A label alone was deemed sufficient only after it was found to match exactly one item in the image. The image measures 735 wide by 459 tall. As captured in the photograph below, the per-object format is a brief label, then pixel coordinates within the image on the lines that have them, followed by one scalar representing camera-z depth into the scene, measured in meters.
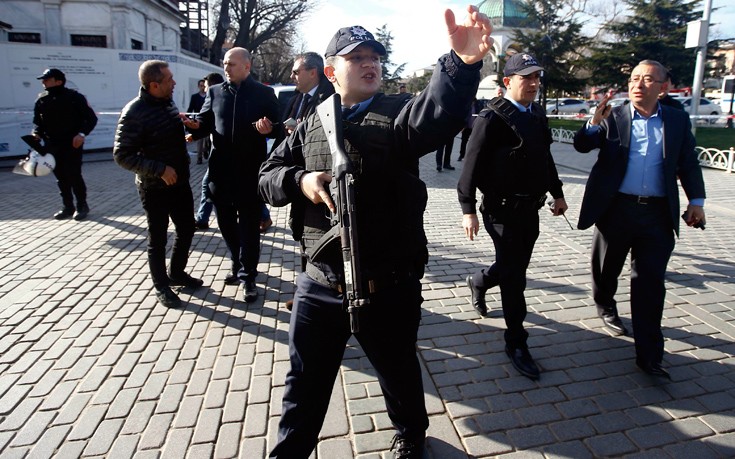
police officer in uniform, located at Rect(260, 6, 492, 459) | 2.16
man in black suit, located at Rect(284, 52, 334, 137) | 4.99
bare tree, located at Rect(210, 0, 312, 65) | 33.97
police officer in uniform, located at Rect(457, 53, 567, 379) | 3.46
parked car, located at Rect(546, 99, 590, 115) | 42.16
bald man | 4.80
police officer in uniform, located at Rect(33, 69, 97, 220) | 7.62
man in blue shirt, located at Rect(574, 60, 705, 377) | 3.52
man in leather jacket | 4.45
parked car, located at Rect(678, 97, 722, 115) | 34.25
